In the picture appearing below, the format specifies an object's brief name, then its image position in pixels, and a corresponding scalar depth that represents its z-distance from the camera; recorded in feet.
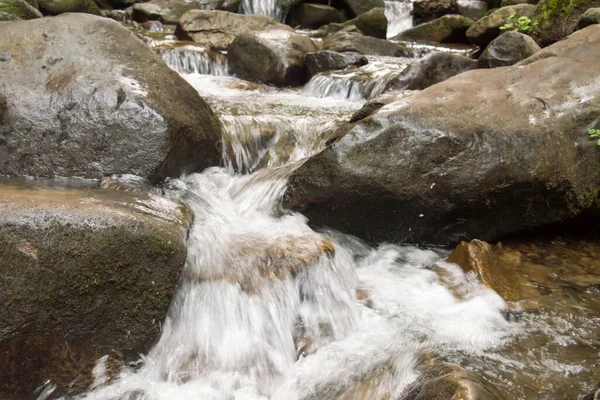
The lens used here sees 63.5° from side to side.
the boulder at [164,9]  48.44
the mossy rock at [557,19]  27.07
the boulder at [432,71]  25.55
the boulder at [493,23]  33.09
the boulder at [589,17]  24.36
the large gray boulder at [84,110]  13.60
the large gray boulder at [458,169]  13.33
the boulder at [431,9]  59.52
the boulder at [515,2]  44.59
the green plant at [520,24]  28.35
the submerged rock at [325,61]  31.12
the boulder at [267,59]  30.12
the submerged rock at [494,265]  11.94
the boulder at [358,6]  60.80
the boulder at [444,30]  45.47
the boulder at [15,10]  25.36
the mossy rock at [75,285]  8.29
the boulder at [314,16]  56.59
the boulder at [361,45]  36.57
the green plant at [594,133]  13.87
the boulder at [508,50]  23.32
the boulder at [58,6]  40.65
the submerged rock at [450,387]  6.53
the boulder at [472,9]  58.70
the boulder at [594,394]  7.32
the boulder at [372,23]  48.67
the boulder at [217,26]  37.42
